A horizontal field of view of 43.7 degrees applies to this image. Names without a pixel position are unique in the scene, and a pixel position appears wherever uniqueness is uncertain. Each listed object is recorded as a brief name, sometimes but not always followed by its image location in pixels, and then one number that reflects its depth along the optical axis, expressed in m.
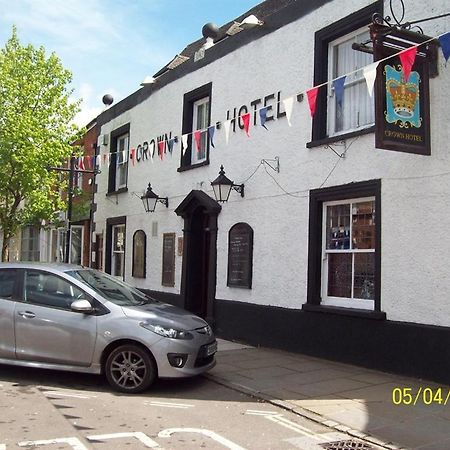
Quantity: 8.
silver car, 6.68
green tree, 15.30
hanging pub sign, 6.83
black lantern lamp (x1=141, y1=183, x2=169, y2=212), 13.59
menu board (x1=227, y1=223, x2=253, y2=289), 10.61
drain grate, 4.94
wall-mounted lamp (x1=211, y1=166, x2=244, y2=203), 10.95
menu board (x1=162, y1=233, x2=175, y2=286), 13.20
